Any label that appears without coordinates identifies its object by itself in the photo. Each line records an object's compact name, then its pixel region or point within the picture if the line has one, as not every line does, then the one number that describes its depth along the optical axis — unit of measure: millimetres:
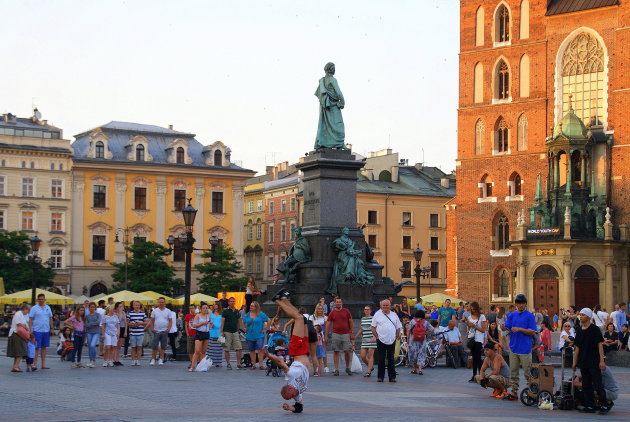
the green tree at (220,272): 75438
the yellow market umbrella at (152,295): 50347
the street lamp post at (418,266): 42375
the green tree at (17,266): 68188
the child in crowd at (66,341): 28272
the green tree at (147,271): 72125
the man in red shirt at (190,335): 26500
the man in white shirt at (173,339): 27758
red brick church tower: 58250
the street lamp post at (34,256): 44375
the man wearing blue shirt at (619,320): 32531
